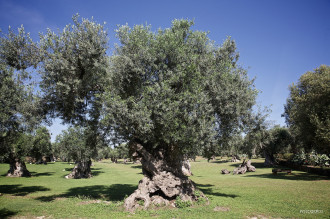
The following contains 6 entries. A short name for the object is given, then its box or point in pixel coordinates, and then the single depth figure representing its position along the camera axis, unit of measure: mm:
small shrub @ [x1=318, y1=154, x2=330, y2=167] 33600
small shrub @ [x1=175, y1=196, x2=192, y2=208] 15788
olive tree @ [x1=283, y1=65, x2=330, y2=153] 29722
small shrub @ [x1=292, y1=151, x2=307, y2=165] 42594
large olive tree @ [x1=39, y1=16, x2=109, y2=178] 16938
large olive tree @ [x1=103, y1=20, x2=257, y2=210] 14898
